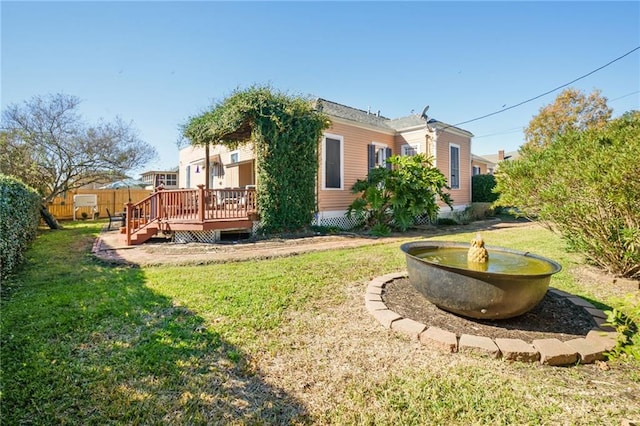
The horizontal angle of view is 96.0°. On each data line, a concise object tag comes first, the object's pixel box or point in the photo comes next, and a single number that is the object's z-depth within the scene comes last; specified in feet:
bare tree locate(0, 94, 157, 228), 40.73
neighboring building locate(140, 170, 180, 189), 79.92
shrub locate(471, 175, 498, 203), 56.26
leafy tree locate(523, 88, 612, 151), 64.85
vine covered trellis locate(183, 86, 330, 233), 28.19
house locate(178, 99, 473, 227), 35.37
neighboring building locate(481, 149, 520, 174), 107.03
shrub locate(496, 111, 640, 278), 11.58
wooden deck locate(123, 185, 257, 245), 26.12
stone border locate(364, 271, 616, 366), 7.85
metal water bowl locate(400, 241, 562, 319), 8.73
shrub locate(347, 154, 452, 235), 31.60
